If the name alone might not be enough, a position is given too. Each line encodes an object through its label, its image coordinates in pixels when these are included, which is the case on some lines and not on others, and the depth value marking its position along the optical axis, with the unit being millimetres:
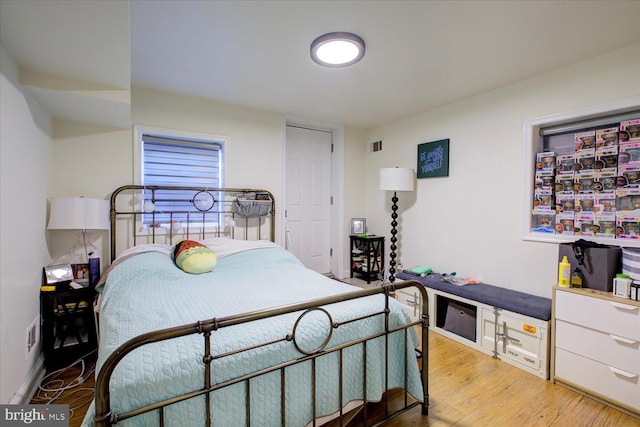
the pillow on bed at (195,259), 2305
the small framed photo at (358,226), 4277
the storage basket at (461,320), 2590
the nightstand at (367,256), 3980
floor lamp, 3443
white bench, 2135
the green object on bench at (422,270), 3133
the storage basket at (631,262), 1794
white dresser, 1718
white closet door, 4000
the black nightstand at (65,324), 2098
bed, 1010
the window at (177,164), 2975
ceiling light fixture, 1970
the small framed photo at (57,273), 2214
